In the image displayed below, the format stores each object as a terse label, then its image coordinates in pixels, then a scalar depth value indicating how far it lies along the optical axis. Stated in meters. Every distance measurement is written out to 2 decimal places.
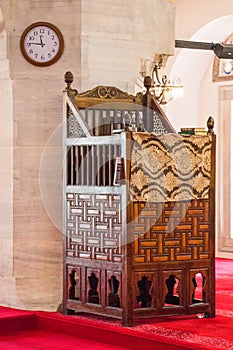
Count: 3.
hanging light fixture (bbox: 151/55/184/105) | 10.34
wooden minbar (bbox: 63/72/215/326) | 7.06
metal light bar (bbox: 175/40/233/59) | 10.48
